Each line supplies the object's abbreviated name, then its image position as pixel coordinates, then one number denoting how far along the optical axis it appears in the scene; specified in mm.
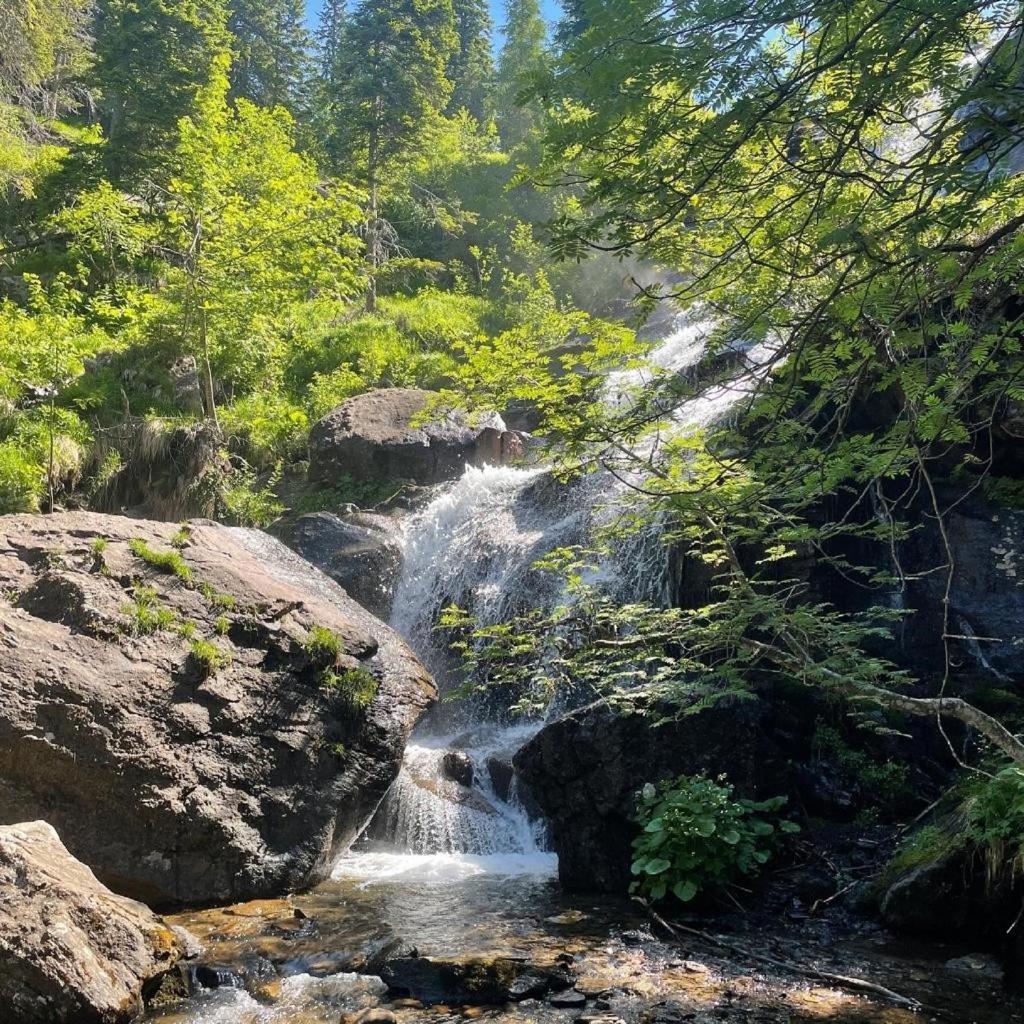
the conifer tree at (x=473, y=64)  40438
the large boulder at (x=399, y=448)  16109
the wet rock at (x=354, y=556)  12789
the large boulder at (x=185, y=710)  6582
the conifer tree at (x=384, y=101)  23344
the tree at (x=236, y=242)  15289
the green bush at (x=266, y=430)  17281
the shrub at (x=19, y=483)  13605
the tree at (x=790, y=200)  2732
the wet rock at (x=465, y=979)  5148
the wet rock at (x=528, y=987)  5137
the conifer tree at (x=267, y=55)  36062
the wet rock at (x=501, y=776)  9344
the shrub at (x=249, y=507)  15305
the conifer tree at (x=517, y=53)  37688
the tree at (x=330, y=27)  46241
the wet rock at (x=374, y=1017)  4668
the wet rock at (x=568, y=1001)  5020
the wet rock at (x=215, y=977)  5277
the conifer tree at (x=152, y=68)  20031
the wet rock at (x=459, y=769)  9422
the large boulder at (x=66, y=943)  4410
